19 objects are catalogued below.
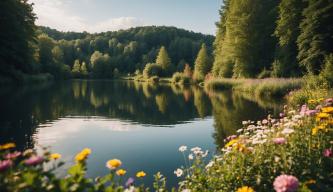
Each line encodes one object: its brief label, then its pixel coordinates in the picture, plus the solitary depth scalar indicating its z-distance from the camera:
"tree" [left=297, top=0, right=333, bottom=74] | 26.42
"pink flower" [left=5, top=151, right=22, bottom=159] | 2.92
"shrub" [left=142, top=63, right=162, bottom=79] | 83.88
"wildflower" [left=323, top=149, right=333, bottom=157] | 4.44
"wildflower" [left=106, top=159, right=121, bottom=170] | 3.65
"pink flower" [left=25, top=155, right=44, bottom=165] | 2.79
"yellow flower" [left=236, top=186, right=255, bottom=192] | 3.78
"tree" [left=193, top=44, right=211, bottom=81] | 59.47
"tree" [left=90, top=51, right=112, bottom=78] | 107.94
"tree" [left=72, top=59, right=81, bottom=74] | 98.80
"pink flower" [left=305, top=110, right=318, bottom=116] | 5.68
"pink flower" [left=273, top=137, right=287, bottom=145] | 4.43
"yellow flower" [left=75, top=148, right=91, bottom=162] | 3.05
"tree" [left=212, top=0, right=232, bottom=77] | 46.22
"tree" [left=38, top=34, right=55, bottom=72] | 69.75
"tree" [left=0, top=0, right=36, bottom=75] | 41.02
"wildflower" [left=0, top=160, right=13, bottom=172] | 2.72
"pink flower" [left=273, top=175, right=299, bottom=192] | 3.26
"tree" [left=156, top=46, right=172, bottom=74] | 88.25
